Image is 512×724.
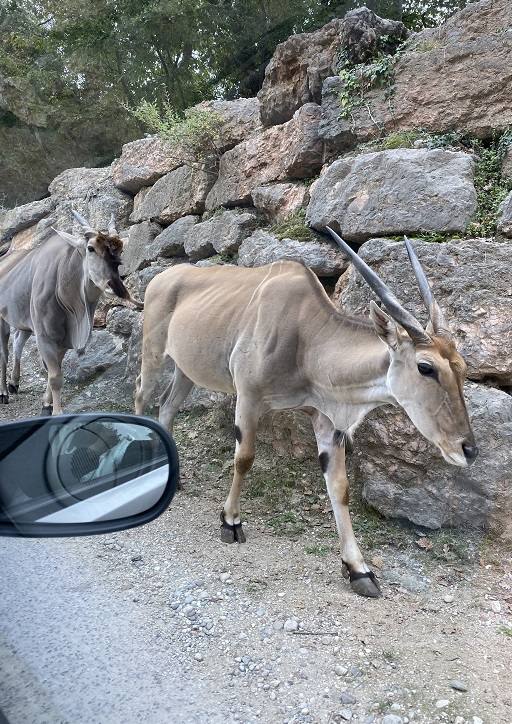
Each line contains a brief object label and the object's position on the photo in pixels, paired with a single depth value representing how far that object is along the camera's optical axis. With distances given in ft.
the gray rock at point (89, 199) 29.91
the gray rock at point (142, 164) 27.91
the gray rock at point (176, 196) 24.08
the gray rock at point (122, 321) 24.25
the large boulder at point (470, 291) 12.78
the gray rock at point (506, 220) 13.41
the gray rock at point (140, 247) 25.48
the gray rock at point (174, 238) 24.03
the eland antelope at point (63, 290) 19.44
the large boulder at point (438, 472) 12.13
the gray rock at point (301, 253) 16.52
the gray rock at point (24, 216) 35.50
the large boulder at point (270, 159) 19.34
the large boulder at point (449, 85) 15.66
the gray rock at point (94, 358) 23.93
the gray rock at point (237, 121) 23.58
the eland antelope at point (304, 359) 10.06
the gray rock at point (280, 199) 19.07
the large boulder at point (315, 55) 18.70
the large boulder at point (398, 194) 14.32
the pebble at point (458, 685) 8.54
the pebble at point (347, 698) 8.42
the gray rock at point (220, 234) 20.58
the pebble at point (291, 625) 10.11
